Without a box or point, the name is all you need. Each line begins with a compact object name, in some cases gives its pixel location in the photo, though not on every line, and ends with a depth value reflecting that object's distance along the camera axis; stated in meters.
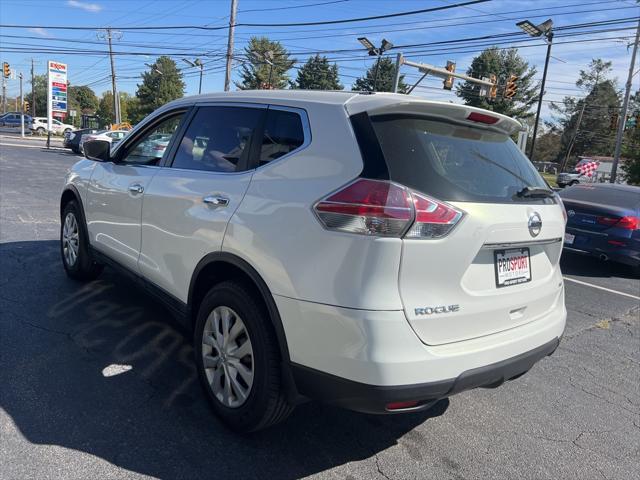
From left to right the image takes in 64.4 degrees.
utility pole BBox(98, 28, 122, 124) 45.50
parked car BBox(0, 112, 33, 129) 56.19
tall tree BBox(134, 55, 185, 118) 64.75
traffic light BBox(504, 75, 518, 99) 25.61
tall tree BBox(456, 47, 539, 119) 62.47
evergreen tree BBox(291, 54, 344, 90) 48.47
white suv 2.18
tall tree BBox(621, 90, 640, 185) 25.30
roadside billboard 35.31
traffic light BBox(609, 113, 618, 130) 32.75
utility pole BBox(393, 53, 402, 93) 20.77
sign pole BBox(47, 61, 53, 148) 34.71
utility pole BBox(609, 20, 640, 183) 29.58
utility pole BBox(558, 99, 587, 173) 72.88
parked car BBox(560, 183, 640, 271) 7.46
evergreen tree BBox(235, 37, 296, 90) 49.67
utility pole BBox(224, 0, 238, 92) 25.98
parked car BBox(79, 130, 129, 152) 25.83
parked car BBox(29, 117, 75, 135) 50.00
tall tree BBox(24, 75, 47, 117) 92.37
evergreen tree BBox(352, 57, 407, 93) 43.19
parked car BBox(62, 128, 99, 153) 28.57
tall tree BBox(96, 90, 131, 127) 83.26
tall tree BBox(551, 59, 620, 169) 80.88
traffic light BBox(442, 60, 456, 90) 23.61
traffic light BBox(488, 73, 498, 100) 24.50
